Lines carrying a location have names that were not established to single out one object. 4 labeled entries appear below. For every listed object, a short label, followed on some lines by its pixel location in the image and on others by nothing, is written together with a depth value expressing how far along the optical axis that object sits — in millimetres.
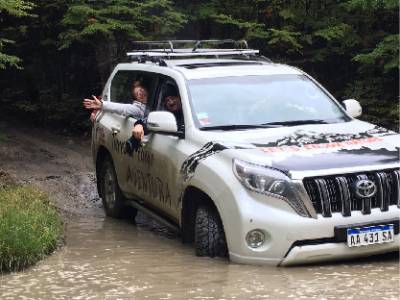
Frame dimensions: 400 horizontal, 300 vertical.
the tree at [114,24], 13383
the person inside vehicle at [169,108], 7906
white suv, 6234
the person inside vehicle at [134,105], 8758
